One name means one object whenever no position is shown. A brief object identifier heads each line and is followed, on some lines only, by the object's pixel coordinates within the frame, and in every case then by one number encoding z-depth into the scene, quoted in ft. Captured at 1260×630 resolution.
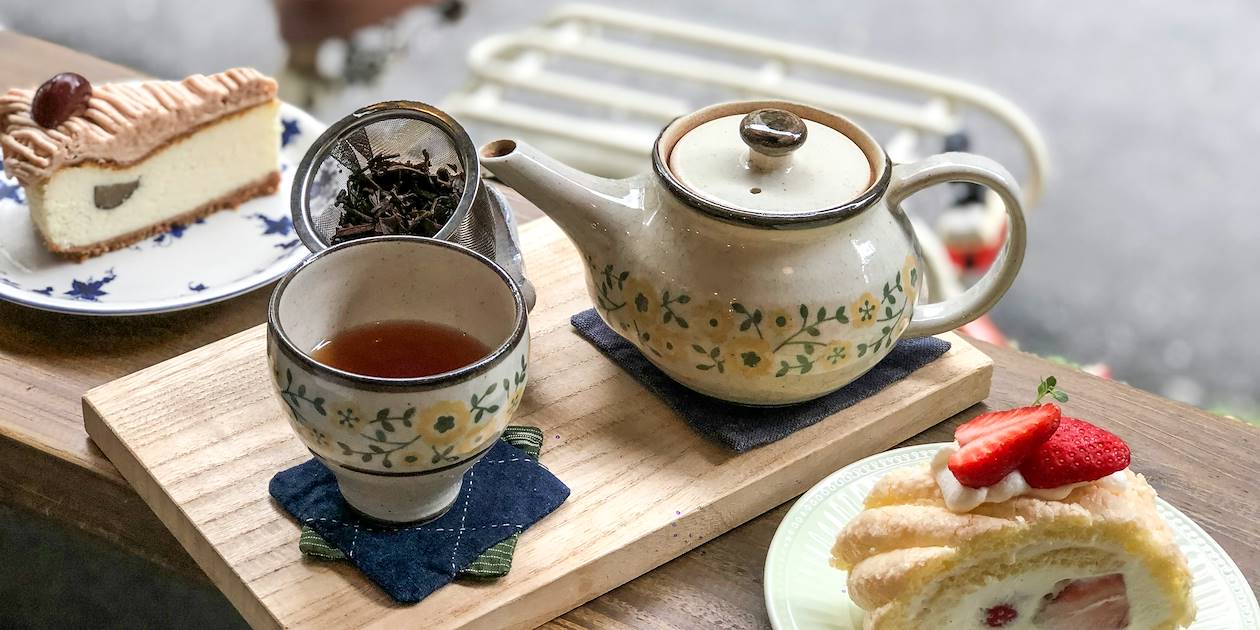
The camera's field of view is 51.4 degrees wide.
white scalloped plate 3.27
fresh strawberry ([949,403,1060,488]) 3.04
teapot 3.52
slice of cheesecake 4.87
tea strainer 4.08
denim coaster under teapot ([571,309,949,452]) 3.76
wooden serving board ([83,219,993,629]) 3.21
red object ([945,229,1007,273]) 7.67
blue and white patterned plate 4.42
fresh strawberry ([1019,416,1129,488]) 3.05
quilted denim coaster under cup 3.23
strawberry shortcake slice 3.06
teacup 3.00
